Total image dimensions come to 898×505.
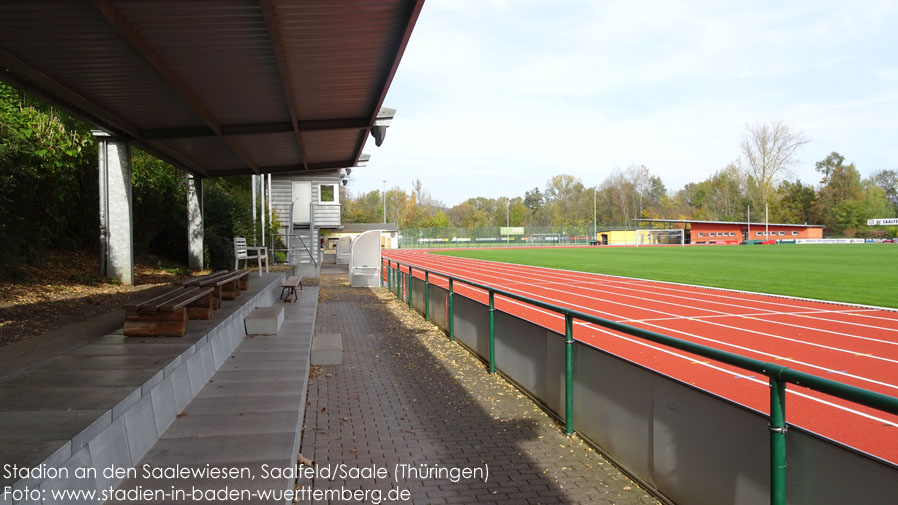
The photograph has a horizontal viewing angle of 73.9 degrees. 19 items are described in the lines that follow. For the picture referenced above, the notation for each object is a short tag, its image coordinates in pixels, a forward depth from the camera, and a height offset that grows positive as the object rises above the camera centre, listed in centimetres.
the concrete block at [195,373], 539 -125
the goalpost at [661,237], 8212 -58
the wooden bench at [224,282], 787 -68
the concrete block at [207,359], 593 -124
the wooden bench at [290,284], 1428 -113
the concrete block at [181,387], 488 -125
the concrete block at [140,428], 379 -125
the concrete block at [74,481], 278 -115
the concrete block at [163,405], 432 -125
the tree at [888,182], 12188 +986
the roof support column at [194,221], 2031 +61
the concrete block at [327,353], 828 -161
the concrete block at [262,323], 878 -127
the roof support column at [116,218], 1391 +52
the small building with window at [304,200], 3186 +214
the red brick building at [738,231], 8312 +3
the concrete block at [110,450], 325 -121
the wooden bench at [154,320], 596 -81
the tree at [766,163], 8594 +995
